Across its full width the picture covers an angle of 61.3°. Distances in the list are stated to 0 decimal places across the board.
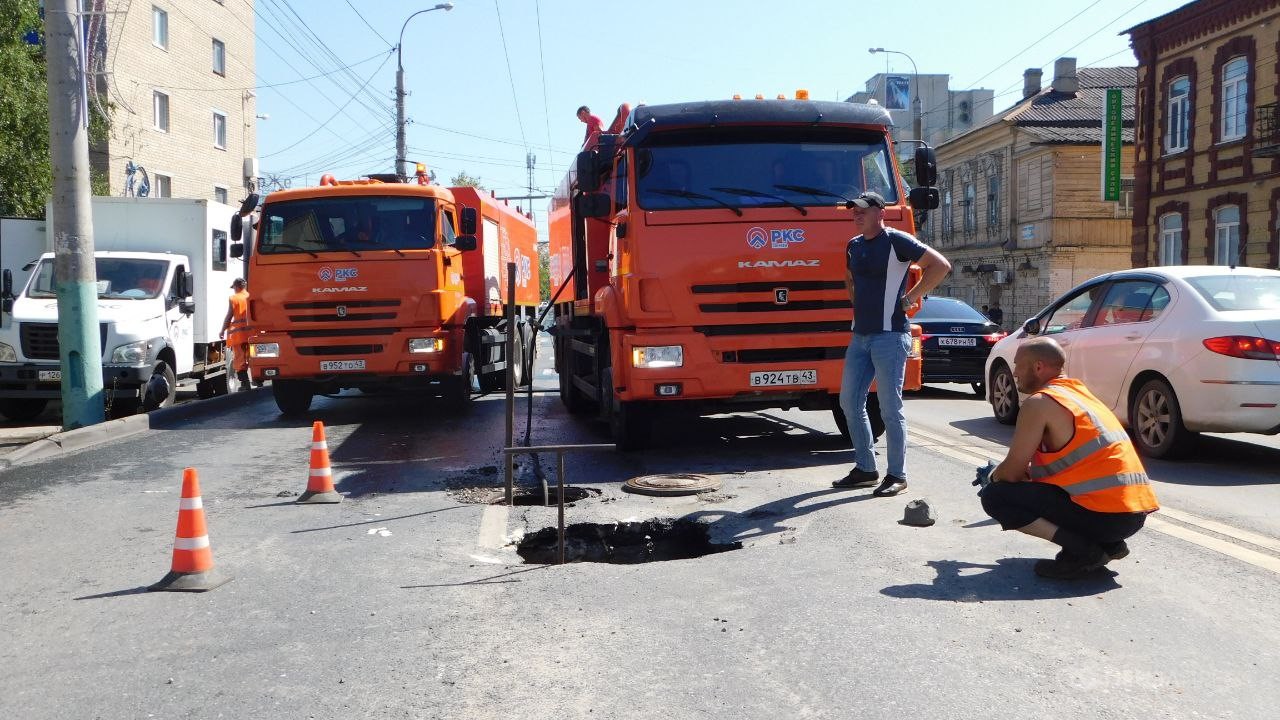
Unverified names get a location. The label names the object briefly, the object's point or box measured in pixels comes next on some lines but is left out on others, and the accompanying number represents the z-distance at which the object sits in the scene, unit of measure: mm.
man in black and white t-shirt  6973
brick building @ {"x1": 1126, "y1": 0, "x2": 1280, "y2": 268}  26516
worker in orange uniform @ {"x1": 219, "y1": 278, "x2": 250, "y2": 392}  16453
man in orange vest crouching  4883
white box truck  13406
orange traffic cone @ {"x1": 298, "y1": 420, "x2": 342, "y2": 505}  7339
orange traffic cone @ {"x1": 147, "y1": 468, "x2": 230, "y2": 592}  5207
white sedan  7910
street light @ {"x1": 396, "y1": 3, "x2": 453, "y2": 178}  30594
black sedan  15086
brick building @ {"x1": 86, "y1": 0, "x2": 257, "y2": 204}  28953
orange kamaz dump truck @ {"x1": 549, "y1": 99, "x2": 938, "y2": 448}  8273
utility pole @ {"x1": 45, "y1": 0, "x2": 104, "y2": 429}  11617
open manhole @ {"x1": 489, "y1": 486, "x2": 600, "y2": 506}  7341
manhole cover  7348
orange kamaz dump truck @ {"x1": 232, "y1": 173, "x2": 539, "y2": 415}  12242
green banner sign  35344
